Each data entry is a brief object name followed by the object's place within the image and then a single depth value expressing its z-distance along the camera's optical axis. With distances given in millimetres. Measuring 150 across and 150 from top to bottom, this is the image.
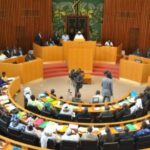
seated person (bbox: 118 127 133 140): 7205
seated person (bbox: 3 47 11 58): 13866
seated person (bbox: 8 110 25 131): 7660
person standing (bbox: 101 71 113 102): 10164
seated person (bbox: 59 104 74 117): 8883
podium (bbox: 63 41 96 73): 13836
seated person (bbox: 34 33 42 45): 15253
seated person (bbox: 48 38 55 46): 15141
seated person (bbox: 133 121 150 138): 7365
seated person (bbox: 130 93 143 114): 9169
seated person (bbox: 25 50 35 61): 13320
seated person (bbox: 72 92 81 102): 10793
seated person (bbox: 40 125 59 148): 7119
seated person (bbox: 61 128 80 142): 7122
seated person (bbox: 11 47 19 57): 13982
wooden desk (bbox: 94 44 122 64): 14781
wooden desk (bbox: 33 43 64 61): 14672
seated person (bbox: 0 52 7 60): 13495
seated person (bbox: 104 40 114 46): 15258
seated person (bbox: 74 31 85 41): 14527
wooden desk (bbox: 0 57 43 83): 12680
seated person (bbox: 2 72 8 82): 11680
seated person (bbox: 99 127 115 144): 7152
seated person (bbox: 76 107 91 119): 8688
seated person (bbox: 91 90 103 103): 10062
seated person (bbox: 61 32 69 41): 15414
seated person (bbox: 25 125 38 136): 7434
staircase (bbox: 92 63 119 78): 14203
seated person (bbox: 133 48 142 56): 14492
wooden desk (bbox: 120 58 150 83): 13086
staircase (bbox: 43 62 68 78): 14085
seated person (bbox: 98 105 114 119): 8749
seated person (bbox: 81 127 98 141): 7109
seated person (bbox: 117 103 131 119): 8836
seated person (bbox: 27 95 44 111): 9202
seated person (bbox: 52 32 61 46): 15508
